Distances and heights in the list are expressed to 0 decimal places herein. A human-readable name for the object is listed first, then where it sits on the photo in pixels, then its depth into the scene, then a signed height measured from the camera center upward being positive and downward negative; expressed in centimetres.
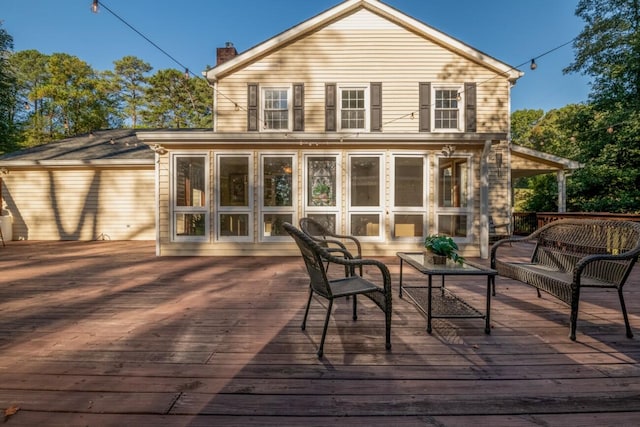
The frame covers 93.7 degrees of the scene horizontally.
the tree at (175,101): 2328 +836
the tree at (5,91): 1291 +519
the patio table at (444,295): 258 -96
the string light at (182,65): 428 +303
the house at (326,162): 647 +109
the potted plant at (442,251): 293 -41
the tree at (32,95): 2025 +827
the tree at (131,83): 2405 +1016
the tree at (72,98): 1977 +731
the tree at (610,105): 1073 +405
